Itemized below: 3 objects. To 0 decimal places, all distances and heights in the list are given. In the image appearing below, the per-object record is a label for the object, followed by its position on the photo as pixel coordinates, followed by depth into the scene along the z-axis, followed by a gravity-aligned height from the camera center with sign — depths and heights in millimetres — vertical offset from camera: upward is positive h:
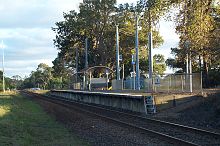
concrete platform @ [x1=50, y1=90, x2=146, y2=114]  32594 -413
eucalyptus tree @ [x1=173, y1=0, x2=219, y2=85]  30172 +4344
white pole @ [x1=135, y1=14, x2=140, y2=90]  49697 +2667
